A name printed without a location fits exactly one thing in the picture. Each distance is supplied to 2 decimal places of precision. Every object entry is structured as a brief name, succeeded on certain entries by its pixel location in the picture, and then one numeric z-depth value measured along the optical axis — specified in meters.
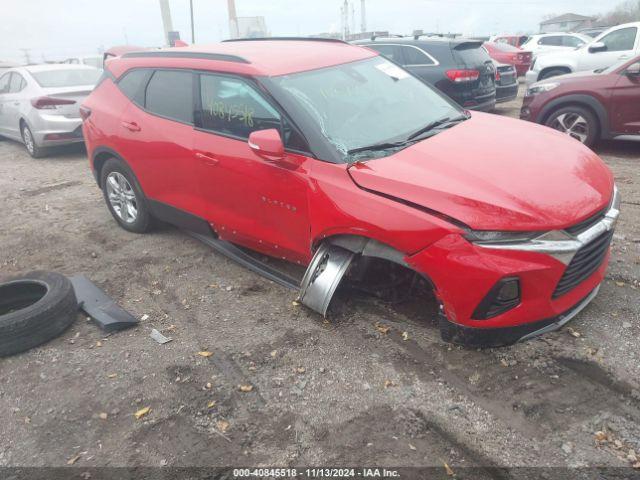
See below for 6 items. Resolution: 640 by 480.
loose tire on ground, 3.23
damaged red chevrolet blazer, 2.62
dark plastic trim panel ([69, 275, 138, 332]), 3.53
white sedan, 8.42
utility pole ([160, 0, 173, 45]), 20.59
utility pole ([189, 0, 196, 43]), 17.78
